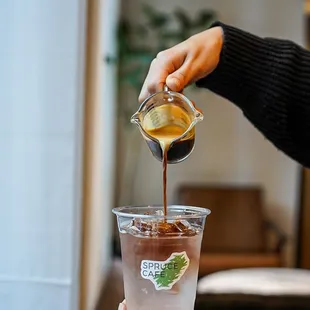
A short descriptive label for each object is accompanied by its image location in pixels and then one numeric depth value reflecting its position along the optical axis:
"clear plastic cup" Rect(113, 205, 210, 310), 0.54
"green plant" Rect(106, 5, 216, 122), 3.04
